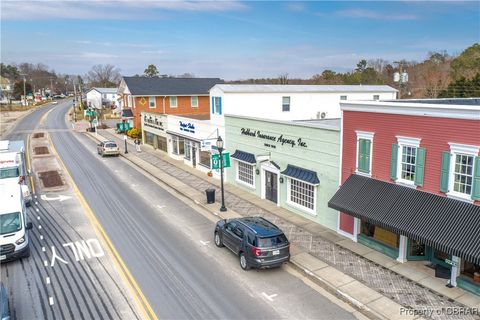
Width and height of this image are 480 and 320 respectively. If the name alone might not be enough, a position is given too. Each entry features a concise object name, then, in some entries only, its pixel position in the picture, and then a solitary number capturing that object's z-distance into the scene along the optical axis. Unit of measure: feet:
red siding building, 42.09
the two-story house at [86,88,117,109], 311.11
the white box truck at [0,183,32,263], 49.67
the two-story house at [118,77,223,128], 176.05
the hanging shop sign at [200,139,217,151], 92.17
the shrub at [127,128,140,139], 172.14
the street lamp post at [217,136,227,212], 71.41
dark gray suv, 47.50
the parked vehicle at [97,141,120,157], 131.64
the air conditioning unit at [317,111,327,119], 112.21
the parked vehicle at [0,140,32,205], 77.92
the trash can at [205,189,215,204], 78.14
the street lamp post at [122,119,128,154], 177.86
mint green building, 63.05
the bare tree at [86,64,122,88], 533.96
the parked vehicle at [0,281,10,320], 33.58
